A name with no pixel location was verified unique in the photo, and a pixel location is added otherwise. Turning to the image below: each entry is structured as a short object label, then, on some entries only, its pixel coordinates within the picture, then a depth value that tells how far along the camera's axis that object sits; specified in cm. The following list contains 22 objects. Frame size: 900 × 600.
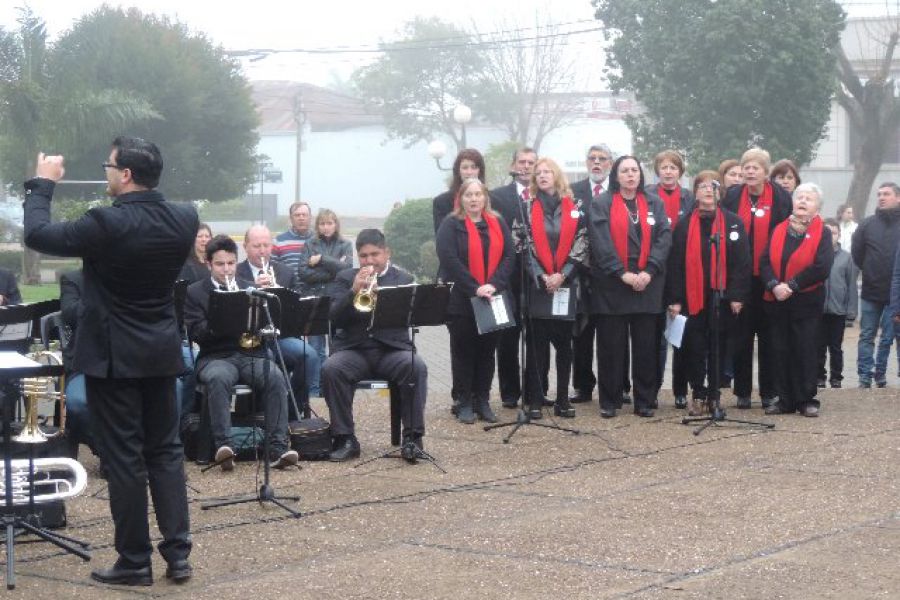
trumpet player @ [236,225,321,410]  1232
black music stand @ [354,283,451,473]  1112
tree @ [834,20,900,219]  3991
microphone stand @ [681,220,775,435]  1281
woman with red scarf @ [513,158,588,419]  1301
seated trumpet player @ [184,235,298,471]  1091
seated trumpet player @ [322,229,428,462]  1136
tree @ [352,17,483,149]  8844
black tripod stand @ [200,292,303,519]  939
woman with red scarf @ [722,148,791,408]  1388
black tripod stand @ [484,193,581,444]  1245
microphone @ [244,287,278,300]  977
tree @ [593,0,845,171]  3216
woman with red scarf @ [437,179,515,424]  1280
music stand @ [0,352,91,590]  760
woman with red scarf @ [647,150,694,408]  1377
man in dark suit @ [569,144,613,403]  1387
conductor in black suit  749
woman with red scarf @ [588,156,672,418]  1314
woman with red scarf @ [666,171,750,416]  1339
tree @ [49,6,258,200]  4666
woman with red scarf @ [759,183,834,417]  1346
